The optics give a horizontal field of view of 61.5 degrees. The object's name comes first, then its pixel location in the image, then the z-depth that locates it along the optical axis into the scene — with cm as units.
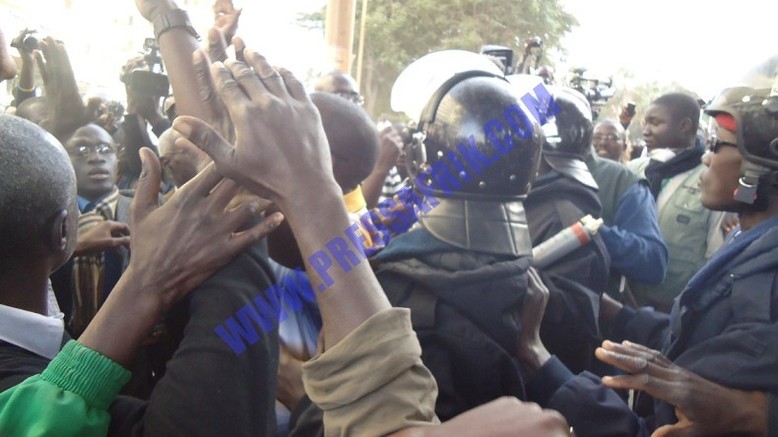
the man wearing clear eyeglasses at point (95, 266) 264
